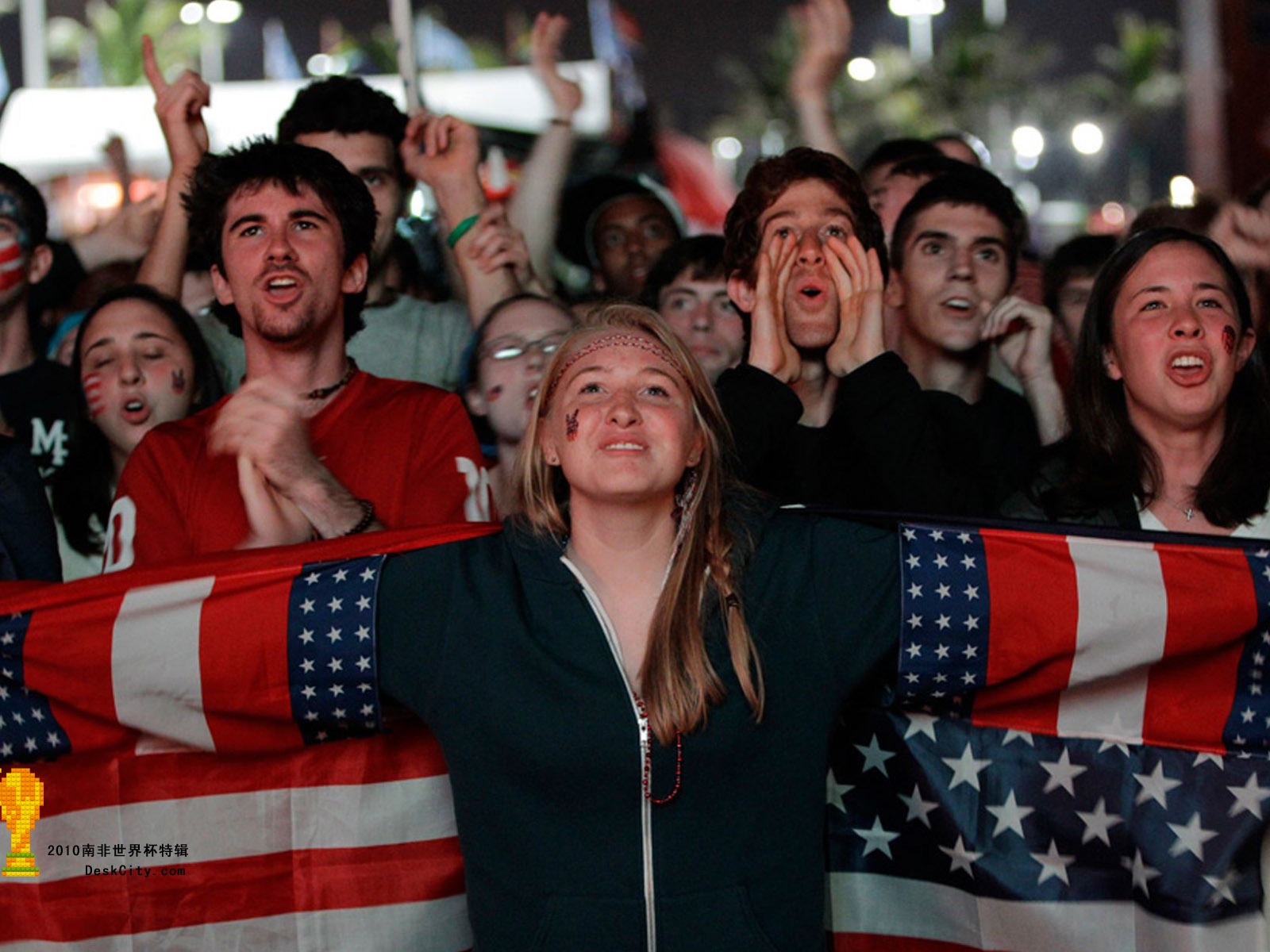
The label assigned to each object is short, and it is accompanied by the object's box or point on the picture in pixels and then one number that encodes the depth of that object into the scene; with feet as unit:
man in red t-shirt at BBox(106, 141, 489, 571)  10.12
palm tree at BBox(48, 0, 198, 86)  133.28
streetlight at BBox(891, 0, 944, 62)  174.19
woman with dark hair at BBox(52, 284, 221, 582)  13.34
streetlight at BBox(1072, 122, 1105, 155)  160.56
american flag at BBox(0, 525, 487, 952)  9.55
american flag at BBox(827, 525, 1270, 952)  8.96
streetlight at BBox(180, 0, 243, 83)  129.59
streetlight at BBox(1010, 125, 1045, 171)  153.48
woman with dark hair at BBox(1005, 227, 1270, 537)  10.53
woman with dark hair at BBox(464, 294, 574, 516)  13.34
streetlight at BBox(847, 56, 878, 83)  160.15
